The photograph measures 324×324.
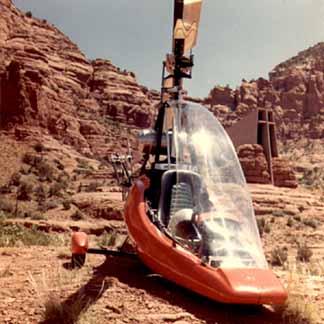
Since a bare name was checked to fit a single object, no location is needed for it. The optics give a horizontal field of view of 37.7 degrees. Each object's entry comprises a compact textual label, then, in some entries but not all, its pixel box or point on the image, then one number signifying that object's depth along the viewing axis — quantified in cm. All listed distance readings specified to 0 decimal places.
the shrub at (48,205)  2864
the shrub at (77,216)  2653
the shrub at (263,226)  2786
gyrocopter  518
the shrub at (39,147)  4522
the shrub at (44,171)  3938
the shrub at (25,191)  3197
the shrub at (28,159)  4227
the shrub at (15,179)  3553
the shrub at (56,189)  3353
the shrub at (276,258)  1524
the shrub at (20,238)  1133
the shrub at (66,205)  2898
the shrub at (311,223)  3073
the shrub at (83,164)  4676
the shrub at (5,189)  3294
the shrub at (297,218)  3214
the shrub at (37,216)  2464
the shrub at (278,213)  3255
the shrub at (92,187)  3513
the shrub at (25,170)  3988
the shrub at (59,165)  4413
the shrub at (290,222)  3020
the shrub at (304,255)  1841
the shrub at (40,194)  3164
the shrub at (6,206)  2709
